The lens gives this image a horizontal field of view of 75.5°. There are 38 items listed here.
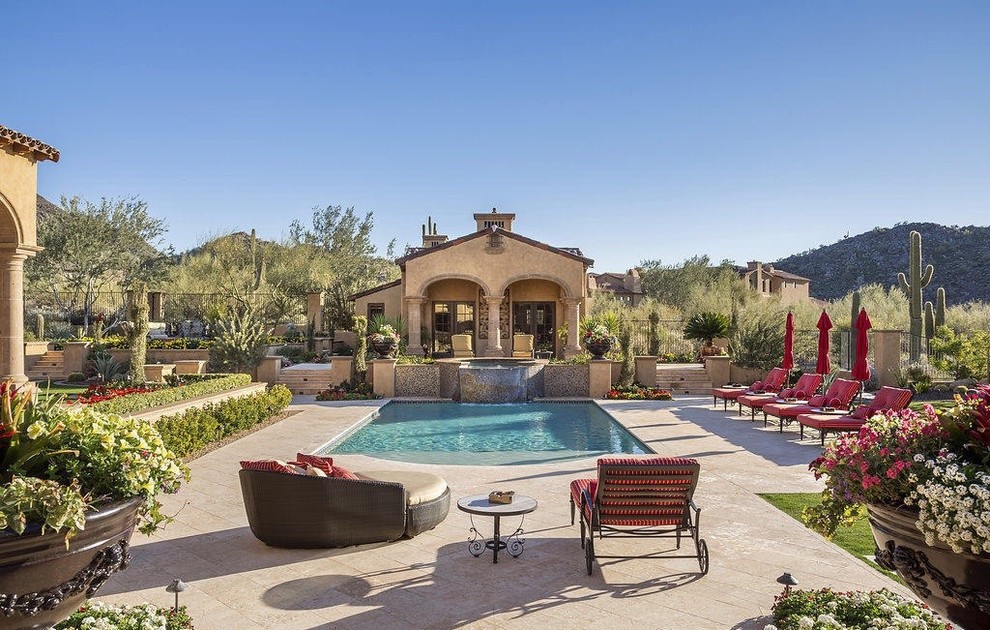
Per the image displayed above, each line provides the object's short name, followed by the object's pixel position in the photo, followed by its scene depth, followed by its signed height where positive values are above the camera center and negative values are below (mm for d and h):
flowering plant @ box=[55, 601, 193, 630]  3164 -1472
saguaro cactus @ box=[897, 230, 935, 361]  22109 +1388
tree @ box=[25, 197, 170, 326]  33219 +4715
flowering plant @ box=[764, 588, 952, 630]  3398 -1594
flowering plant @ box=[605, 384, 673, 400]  18953 -1771
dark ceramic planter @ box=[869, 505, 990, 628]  2252 -876
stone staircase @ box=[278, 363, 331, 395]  20984 -1485
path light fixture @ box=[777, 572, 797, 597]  4344 -1687
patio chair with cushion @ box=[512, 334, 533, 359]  25156 -463
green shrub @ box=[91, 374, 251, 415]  10271 -1124
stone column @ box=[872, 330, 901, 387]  18094 -574
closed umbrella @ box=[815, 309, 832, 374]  14109 -270
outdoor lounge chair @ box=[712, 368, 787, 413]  15844 -1317
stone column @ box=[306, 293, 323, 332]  29766 +1246
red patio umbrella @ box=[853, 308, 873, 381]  12617 -269
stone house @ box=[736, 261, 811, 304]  47250 +4294
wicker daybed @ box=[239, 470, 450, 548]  6059 -1687
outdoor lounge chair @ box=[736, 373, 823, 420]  14211 -1319
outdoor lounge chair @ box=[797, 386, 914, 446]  10773 -1454
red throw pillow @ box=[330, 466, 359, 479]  6422 -1397
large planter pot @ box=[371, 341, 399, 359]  19797 -425
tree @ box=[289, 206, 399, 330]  43469 +6507
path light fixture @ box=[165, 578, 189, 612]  4379 -1743
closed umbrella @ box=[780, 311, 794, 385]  16031 -285
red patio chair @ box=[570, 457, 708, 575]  5652 -1472
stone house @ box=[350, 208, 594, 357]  25734 +1767
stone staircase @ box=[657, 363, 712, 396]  21047 -1551
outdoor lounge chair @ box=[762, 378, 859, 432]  12664 -1374
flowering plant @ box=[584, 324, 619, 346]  19547 -56
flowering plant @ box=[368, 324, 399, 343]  19734 -48
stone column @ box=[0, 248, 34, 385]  12695 +378
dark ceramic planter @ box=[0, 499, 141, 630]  2125 -825
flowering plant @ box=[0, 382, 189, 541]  2141 -495
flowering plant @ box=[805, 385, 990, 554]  2212 -542
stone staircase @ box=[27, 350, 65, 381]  23147 -1186
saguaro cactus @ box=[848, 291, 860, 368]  22277 +188
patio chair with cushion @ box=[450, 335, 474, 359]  25688 -429
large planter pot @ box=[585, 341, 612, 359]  19547 -394
